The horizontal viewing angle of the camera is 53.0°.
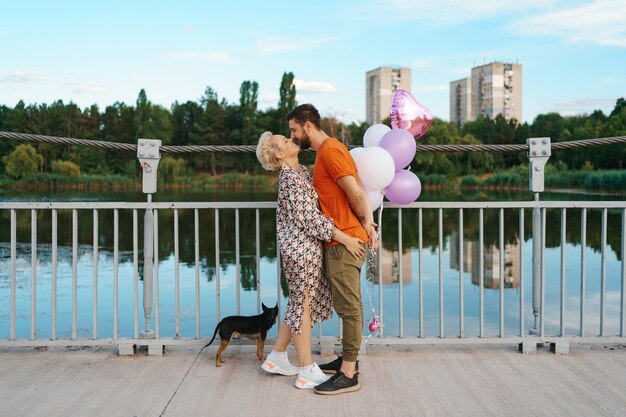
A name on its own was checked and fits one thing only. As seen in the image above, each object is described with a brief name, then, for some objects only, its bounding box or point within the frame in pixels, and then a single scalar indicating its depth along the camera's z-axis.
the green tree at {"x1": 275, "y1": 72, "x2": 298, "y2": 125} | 57.69
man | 3.11
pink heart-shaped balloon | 3.80
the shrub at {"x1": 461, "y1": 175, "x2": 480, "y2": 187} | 46.94
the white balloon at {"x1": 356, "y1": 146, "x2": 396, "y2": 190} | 3.30
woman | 3.11
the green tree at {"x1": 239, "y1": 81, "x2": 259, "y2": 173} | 61.34
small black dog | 3.50
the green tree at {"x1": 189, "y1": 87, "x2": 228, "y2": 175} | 62.03
